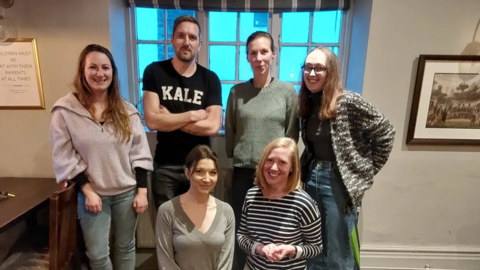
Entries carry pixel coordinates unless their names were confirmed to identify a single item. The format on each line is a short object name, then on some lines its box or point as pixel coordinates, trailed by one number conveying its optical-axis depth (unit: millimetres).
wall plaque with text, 1859
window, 2213
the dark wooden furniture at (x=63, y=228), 1268
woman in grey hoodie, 1363
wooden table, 1412
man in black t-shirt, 1506
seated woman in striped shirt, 1273
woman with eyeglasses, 1354
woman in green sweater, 1505
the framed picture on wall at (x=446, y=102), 1835
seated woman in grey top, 1258
